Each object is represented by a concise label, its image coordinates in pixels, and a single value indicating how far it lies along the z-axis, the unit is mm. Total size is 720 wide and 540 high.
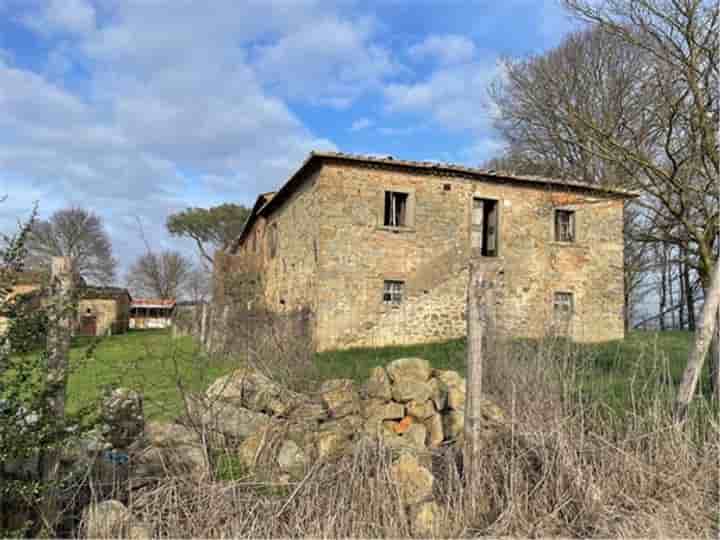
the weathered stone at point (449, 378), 5871
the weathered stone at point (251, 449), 4148
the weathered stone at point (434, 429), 5269
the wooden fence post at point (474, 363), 3795
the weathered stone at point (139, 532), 3104
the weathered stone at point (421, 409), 5613
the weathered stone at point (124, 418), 3992
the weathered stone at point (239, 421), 4957
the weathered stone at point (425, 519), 3355
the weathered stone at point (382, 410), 5617
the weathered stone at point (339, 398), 5520
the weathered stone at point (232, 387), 5623
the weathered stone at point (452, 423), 5305
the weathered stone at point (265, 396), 5719
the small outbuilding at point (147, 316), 32700
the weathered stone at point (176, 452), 3857
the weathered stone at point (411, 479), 3566
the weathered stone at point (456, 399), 5590
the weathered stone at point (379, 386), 5871
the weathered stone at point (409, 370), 5950
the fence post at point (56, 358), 3133
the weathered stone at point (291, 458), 3992
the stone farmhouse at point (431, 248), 12953
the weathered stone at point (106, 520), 3070
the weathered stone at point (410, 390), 5770
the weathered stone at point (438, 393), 5691
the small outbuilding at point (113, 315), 27009
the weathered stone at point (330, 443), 4320
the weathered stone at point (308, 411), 5250
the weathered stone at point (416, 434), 5031
